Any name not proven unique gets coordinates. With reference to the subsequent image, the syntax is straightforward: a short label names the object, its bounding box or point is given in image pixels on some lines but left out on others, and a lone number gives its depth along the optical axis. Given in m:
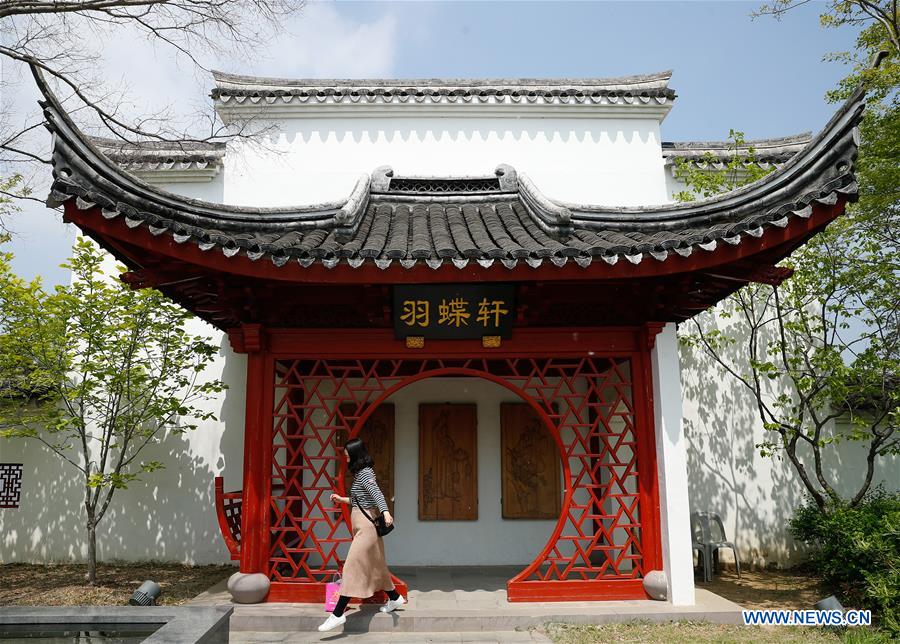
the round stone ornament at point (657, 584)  4.99
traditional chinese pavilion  4.27
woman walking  4.52
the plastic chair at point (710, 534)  6.84
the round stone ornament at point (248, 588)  4.92
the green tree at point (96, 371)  6.35
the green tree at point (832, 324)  6.24
